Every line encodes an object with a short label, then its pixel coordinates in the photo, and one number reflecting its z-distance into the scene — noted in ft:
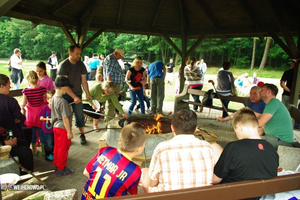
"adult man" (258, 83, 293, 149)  11.48
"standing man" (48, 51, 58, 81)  43.91
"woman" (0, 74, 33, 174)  10.57
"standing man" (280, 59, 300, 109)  21.08
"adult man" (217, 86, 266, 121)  13.52
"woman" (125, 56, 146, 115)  21.65
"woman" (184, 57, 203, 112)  26.24
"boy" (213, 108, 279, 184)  6.10
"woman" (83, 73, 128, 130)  16.78
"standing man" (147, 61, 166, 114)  23.91
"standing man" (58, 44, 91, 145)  14.76
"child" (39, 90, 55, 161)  13.30
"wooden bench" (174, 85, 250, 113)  21.60
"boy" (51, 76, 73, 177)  11.46
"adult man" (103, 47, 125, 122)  20.13
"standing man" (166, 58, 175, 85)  55.57
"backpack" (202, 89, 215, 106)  21.53
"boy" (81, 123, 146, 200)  5.97
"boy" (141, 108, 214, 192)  5.87
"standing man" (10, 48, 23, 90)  34.58
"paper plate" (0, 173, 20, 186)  8.50
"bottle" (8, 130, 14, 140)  10.62
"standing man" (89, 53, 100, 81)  41.16
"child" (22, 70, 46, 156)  13.67
